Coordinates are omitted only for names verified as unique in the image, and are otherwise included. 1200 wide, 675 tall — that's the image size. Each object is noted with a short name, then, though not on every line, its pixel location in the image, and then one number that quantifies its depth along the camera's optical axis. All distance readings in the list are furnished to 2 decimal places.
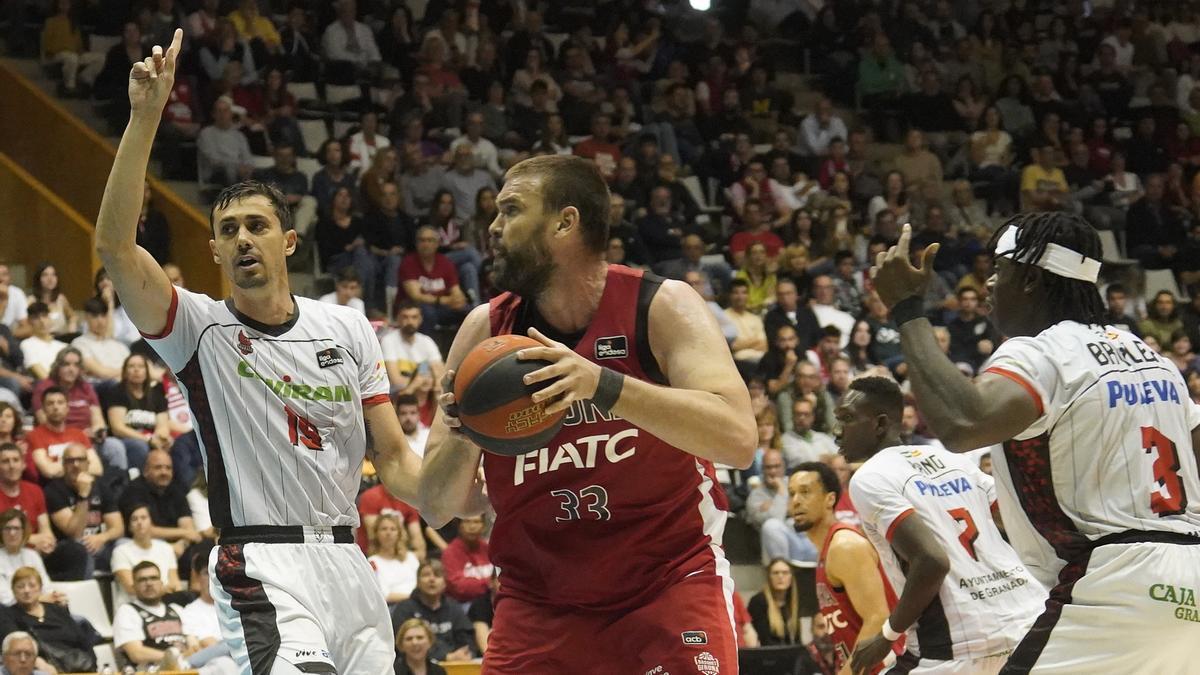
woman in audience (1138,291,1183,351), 18.42
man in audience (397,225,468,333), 15.74
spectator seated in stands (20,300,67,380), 13.23
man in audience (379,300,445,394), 14.49
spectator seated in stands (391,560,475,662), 11.99
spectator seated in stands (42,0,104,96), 17.47
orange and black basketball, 4.46
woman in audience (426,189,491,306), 16.25
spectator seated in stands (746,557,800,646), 12.99
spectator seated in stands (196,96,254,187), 16.61
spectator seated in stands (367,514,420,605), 12.35
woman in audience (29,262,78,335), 13.82
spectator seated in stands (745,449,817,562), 13.91
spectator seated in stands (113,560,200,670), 11.09
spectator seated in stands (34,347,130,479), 12.59
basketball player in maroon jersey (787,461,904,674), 7.52
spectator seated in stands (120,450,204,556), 12.16
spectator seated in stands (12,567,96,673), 10.76
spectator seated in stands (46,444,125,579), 11.87
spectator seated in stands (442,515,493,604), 12.59
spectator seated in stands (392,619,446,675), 11.27
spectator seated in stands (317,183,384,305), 15.90
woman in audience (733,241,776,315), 17.33
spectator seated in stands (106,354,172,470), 12.95
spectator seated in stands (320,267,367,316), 14.75
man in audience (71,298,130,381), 13.38
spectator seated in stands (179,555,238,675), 11.37
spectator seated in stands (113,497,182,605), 11.56
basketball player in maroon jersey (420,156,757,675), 4.91
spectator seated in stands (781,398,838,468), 15.07
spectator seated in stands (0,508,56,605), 10.98
